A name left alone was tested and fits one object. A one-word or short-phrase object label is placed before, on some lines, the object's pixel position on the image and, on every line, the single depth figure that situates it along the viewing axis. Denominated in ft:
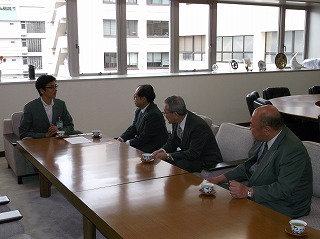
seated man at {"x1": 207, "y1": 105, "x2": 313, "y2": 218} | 6.97
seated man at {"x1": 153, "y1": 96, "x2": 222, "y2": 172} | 9.99
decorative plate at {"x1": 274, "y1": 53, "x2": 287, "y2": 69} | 26.11
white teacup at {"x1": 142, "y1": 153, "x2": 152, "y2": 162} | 9.07
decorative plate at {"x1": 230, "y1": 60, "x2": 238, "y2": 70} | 24.81
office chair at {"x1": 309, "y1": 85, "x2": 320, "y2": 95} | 21.25
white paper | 11.63
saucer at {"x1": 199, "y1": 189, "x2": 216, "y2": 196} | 6.81
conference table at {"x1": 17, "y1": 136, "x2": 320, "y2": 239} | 5.48
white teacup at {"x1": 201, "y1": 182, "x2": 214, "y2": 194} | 6.81
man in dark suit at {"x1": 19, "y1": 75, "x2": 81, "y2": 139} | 13.13
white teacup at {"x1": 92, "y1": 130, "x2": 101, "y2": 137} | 12.31
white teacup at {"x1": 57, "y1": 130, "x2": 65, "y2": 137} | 12.35
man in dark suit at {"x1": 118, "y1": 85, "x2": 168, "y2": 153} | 12.41
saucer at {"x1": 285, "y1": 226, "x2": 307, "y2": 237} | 5.19
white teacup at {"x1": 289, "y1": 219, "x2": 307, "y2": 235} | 5.17
